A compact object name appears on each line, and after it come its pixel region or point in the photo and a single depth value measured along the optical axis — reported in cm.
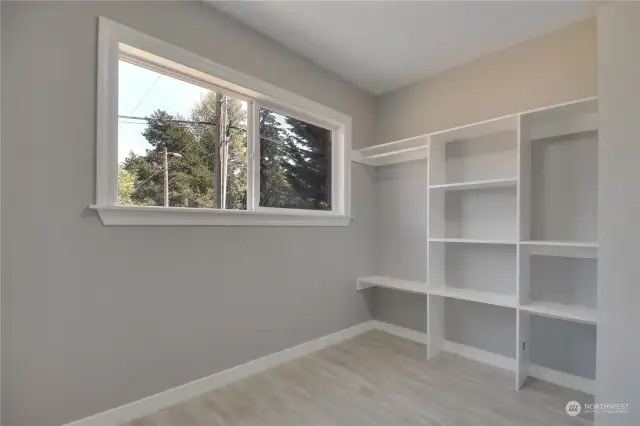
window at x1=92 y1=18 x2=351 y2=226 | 173
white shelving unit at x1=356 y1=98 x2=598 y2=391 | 212
